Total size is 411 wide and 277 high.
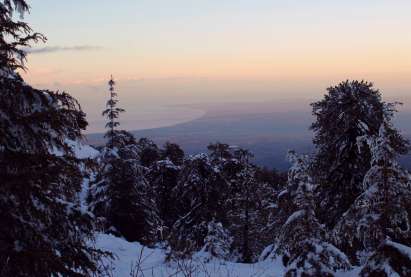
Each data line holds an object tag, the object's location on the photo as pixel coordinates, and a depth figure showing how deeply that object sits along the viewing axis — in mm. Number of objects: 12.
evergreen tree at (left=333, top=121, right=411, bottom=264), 9586
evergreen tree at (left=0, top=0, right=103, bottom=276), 8383
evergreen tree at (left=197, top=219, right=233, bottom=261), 26188
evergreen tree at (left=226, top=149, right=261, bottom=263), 40125
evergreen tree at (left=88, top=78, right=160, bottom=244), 33406
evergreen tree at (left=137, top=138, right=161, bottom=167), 59156
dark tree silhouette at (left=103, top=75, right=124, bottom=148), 33000
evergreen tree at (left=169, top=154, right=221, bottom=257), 32188
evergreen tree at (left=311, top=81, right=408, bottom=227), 23047
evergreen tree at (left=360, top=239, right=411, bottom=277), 9023
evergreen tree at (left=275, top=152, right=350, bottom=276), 11828
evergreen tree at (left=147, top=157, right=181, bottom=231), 43188
